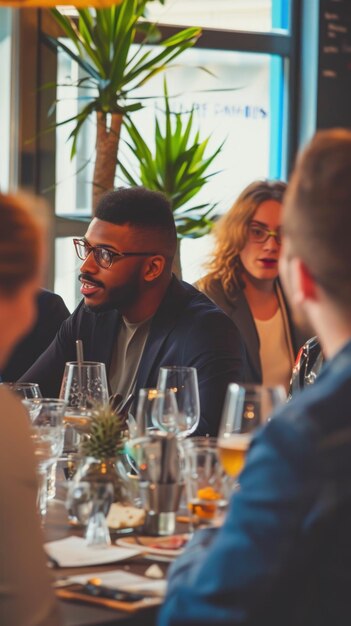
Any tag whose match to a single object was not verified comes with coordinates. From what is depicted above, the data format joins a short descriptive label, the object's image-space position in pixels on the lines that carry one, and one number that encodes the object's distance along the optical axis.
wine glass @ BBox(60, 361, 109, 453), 2.71
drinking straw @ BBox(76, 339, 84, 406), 2.71
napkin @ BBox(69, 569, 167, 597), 1.80
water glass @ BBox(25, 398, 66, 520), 2.26
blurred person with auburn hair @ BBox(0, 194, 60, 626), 1.58
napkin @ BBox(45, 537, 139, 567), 1.95
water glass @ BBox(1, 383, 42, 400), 2.68
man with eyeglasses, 3.30
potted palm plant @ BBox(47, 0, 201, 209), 4.95
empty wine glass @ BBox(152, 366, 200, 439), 2.43
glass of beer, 1.80
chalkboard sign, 6.00
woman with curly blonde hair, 4.52
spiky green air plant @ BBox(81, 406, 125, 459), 2.27
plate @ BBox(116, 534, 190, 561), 2.03
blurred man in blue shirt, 1.39
